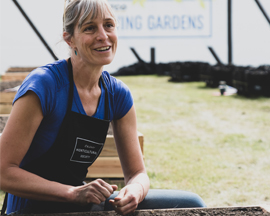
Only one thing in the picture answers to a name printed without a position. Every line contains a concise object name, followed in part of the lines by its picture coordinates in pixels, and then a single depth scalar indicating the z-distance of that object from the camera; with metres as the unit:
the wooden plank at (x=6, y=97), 5.39
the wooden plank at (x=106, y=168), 3.22
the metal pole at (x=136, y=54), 14.86
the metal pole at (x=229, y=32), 11.42
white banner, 11.52
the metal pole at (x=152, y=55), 15.00
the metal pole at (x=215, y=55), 12.95
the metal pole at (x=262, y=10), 10.66
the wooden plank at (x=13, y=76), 7.61
